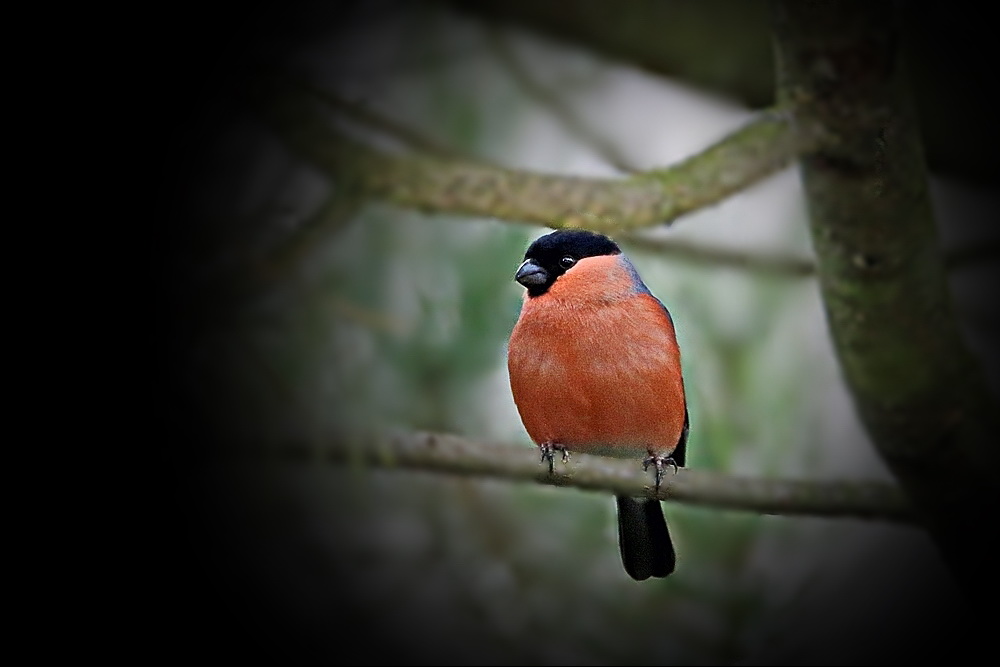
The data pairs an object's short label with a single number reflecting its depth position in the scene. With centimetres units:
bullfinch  567
